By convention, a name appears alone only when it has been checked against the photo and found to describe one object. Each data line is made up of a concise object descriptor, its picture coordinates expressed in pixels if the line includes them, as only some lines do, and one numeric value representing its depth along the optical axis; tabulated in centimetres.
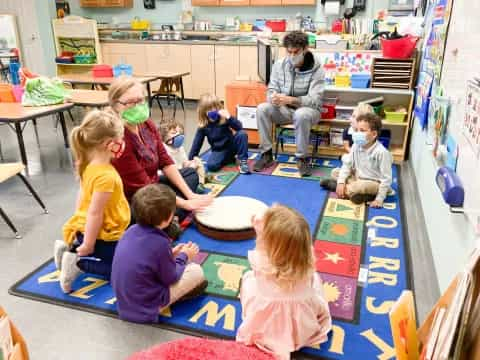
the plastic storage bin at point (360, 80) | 398
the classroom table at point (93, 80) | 503
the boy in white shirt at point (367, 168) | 298
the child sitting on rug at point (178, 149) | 320
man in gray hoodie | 366
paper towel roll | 614
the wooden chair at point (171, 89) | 600
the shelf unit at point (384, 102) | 390
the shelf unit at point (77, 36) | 705
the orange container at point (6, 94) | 426
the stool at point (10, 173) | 262
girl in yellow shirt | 196
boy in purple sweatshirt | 174
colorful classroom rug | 178
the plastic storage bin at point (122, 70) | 556
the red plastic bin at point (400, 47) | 375
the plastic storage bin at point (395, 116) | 383
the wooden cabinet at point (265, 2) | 634
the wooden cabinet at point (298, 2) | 625
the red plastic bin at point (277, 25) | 646
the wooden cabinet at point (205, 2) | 668
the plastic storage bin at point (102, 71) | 545
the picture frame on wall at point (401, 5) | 573
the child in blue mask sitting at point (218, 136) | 367
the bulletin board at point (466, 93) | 156
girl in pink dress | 152
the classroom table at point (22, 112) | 338
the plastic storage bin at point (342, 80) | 407
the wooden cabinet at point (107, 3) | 725
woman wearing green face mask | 230
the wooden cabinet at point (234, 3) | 653
